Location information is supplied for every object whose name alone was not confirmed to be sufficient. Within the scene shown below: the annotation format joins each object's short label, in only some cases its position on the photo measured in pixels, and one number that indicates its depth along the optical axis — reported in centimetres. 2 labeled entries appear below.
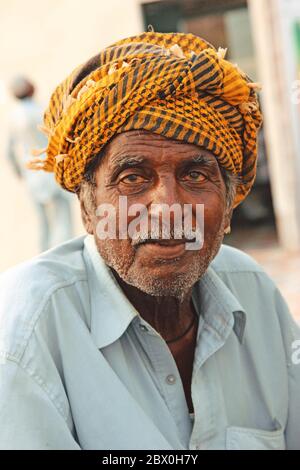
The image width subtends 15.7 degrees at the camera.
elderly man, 99
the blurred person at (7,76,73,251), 335
